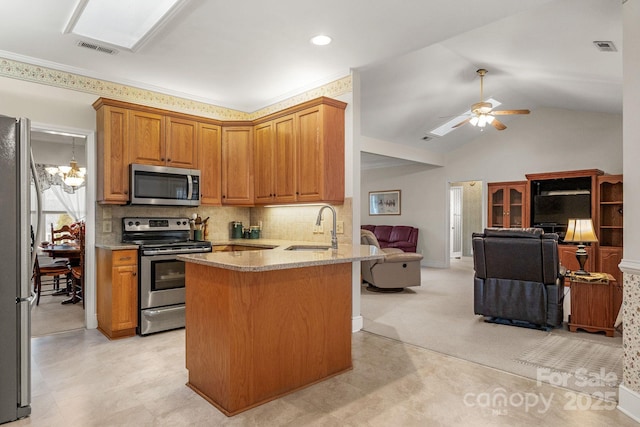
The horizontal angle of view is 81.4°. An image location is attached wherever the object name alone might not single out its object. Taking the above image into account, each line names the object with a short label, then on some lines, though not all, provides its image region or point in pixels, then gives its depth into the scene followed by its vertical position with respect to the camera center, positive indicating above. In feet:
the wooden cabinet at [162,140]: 13.24 +2.76
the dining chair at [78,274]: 14.96 -2.58
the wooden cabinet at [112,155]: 12.61 +2.02
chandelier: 19.86 +2.15
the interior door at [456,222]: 37.12 -0.79
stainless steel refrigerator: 7.01 -1.13
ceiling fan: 17.79 +4.90
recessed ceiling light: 10.63 +5.06
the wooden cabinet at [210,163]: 15.05 +2.09
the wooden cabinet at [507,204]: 25.52 +0.70
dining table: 16.31 -1.67
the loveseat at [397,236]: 29.40 -1.82
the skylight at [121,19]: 9.15 +5.18
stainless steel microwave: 13.02 +1.05
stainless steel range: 12.27 -2.05
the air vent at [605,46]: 12.12 +5.60
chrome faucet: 10.00 -0.72
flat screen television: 22.21 +0.39
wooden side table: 11.84 -2.90
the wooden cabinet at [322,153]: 12.57 +2.13
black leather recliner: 12.43 -2.23
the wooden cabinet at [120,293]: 11.95 -2.56
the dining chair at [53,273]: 16.40 -2.66
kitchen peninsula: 7.34 -2.36
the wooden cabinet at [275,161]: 13.96 +2.10
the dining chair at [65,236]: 19.63 -1.17
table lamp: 13.01 -0.73
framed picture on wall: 32.42 +1.06
